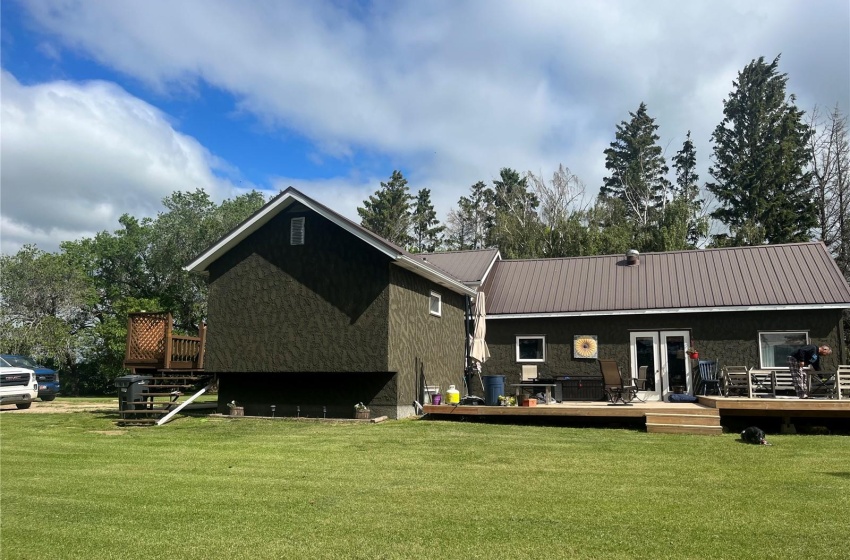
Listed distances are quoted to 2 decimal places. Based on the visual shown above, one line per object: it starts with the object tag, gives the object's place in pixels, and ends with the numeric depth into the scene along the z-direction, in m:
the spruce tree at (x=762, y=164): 36.41
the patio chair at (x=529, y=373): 19.08
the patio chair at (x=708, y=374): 17.60
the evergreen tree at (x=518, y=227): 36.25
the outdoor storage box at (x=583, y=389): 18.70
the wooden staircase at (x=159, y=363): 15.17
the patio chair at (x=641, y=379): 17.61
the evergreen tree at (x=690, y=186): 37.44
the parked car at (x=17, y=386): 17.97
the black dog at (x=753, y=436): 10.82
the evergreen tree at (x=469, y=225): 46.50
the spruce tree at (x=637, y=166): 44.19
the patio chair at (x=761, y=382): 14.90
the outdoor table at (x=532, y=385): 15.88
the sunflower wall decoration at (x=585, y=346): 19.28
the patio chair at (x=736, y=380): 15.08
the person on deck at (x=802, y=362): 14.08
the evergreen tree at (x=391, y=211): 49.78
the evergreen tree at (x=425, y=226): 52.50
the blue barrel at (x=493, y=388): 15.16
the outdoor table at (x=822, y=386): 14.59
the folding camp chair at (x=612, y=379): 15.11
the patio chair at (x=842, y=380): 13.30
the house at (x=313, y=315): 14.60
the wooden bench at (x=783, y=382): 14.46
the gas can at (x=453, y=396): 15.07
